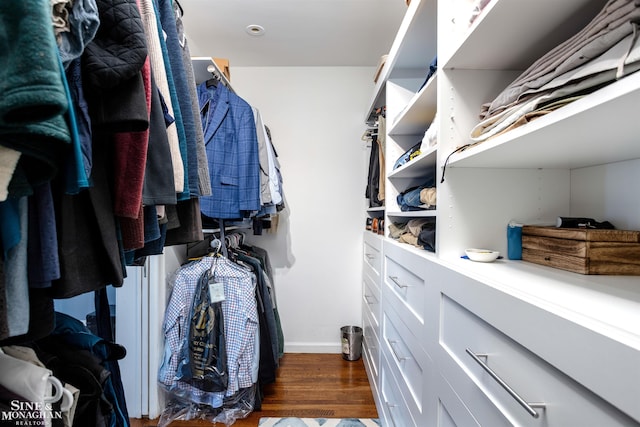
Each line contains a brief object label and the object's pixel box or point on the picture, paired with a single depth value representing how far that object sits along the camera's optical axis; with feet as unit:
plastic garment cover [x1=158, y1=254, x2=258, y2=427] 4.88
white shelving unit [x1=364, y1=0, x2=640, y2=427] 1.27
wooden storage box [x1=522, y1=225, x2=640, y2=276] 2.09
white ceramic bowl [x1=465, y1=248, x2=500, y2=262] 2.62
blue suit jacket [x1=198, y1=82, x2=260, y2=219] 5.12
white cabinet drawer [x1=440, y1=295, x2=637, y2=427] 1.28
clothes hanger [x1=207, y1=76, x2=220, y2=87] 5.47
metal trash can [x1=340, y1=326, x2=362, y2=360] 7.01
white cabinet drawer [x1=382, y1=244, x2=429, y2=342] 3.12
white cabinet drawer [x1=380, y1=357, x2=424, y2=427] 3.52
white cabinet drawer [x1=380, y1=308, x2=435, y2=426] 2.82
